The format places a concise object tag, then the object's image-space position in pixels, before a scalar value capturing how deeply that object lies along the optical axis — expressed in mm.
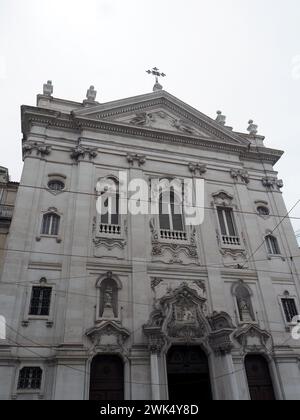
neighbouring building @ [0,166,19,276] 17266
